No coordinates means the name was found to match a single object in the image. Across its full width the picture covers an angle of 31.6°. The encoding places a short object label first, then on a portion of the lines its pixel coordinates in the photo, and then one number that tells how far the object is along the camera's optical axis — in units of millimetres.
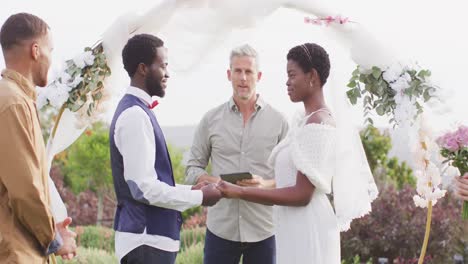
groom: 4387
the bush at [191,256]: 8289
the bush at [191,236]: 9505
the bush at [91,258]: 8344
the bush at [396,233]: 8695
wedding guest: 3570
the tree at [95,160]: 13688
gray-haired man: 5715
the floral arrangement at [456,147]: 4785
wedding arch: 5039
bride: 4723
